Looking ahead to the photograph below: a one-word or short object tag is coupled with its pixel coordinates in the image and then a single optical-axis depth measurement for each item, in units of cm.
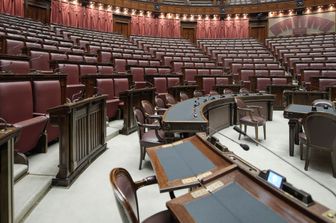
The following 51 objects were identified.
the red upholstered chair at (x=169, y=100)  307
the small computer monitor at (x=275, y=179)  72
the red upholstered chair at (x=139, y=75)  432
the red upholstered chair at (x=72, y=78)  299
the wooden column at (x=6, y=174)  96
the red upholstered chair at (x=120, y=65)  477
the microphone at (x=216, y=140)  102
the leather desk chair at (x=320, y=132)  198
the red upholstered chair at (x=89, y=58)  423
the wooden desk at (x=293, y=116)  242
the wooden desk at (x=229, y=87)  458
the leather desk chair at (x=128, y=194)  60
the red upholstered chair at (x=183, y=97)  337
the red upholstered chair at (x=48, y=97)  201
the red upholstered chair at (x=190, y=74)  524
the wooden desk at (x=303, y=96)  414
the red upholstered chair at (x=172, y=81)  432
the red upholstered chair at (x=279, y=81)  504
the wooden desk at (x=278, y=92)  486
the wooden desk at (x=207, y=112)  170
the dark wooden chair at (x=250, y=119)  295
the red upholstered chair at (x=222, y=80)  493
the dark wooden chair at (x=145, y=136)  200
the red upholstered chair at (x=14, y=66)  238
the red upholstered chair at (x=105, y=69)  384
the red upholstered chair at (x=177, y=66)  587
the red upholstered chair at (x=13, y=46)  345
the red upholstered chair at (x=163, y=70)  495
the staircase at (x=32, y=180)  130
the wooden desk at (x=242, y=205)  60
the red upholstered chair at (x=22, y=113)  164
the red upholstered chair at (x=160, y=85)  415
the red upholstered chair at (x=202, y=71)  542
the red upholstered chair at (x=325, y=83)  457
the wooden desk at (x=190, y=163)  83
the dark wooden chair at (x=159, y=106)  259
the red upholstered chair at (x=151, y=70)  468
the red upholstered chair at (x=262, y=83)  510
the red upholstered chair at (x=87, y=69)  347
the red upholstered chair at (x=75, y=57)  384
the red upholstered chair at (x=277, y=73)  561
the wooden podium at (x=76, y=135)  162
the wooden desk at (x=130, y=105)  299
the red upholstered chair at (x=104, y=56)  501
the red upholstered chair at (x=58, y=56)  351
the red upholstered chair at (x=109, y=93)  315
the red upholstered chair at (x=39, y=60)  323
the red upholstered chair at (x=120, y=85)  344
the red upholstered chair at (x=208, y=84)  483
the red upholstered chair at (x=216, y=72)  555
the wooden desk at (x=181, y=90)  391
